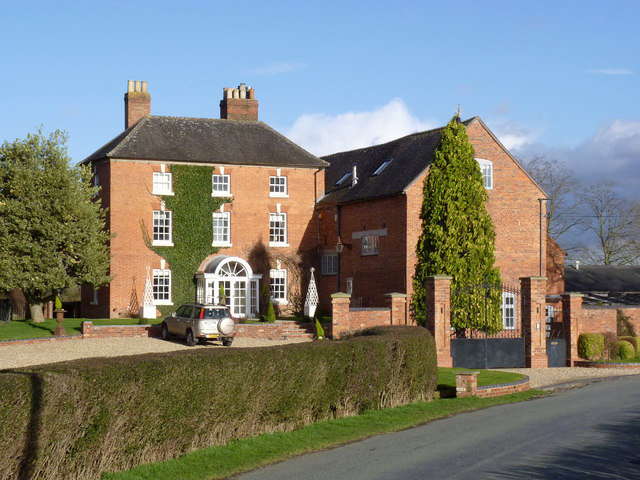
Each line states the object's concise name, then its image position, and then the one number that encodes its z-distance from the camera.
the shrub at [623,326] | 38.94
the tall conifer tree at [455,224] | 34.81
